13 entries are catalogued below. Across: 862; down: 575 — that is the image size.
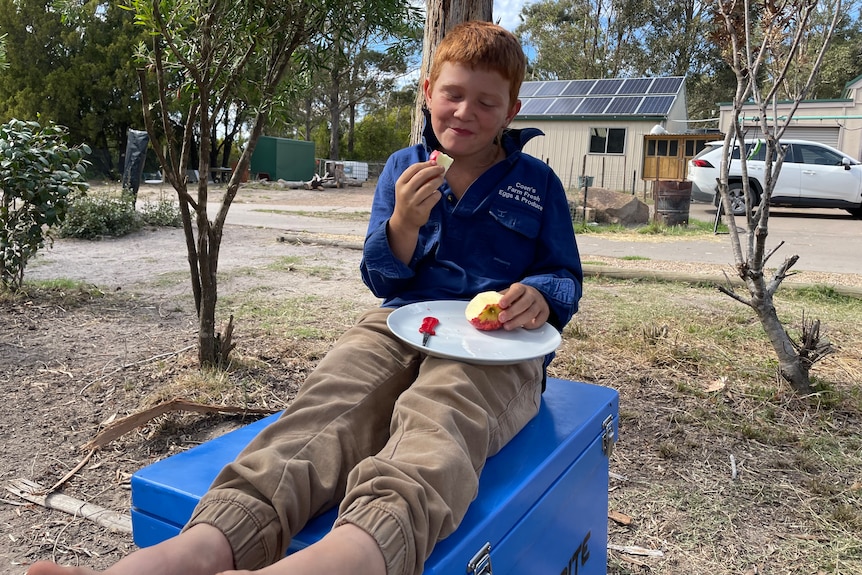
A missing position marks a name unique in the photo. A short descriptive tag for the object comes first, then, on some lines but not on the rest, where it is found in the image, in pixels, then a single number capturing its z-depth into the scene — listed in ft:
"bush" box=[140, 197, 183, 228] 31.55
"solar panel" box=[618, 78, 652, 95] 71.77
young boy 3.61
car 41.32
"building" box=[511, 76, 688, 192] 68.80
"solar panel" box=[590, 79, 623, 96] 72.86
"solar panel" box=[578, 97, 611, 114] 69.82
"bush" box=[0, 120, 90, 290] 13.71
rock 38.09
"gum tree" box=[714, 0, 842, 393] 9.73
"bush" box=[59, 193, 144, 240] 27.43
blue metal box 4.11
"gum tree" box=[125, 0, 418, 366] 8.71
